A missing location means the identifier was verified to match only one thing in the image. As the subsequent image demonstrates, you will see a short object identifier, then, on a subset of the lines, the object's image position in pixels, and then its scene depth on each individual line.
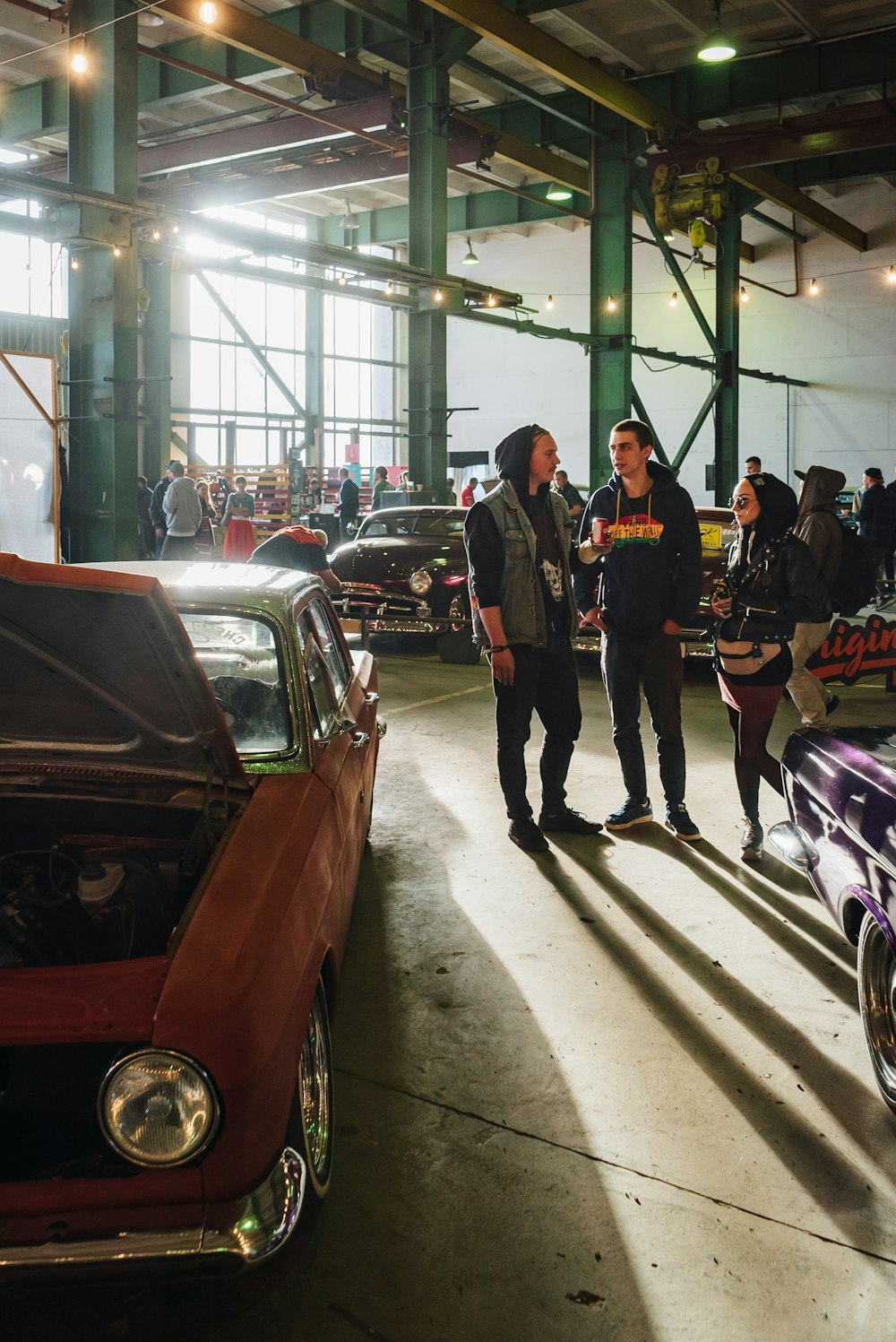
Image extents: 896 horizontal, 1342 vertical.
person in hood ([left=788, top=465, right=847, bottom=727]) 6.39
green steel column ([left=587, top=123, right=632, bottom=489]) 16.42
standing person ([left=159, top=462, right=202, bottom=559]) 13.52
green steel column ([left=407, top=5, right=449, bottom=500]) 13.85
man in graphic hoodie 4.93
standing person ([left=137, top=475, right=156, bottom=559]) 14.97
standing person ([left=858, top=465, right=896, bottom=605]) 15.71
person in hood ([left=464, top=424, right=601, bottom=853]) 4.78
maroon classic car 10.39
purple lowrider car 2.83
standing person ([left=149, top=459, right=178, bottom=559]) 14.62
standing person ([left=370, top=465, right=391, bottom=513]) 18.26
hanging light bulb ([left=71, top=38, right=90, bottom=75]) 10.26
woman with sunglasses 4.60
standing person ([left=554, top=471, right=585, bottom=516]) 13.41
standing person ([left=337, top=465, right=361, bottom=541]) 18.09
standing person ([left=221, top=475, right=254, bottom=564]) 13.72
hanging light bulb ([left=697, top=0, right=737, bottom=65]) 11.77
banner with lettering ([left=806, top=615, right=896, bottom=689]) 8.32
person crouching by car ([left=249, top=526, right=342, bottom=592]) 7.17
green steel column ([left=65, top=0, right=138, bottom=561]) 10.37
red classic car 1.88
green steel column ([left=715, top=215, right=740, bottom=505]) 21.06
